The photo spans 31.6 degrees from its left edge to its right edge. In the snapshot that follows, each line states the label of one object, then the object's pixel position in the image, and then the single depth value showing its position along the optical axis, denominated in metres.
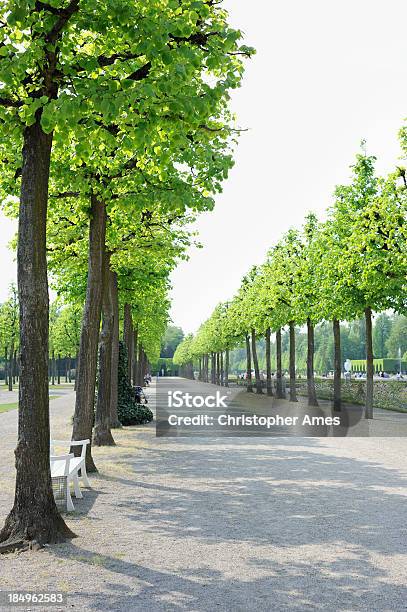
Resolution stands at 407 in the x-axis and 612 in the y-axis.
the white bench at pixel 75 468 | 9.91
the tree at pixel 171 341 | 183.32
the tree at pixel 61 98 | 7.35
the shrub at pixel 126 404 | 23.85
